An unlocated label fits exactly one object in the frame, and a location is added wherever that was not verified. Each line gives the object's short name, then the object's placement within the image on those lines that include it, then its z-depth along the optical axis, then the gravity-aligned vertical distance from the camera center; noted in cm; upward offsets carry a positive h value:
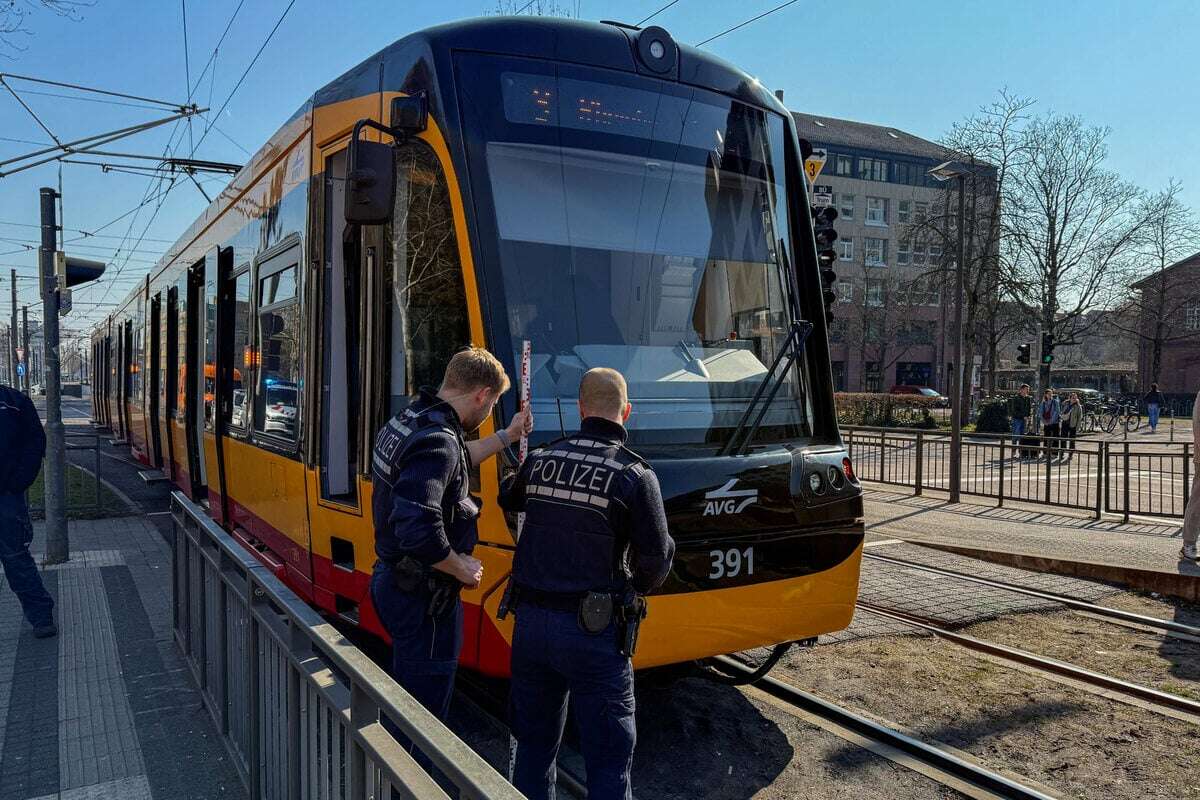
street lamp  1377 +31
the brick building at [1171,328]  4756 +275
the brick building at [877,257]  5447 +821
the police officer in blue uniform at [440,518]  310 -54
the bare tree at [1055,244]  3488 +525
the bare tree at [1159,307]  4609 +358
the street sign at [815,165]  842 +198
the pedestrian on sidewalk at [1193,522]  811 -130
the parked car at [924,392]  4153 -96
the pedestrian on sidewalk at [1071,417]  2492 -115
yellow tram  392 +36
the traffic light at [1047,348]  2574 +80
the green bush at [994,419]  2830 -137
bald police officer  305 -68
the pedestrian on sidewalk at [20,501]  578 -90
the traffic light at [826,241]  597 +98
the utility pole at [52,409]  804 -41
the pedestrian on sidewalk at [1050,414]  2405 -102
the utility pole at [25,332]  3634 +164
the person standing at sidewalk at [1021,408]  2689 -99
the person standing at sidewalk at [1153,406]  3459 -111
